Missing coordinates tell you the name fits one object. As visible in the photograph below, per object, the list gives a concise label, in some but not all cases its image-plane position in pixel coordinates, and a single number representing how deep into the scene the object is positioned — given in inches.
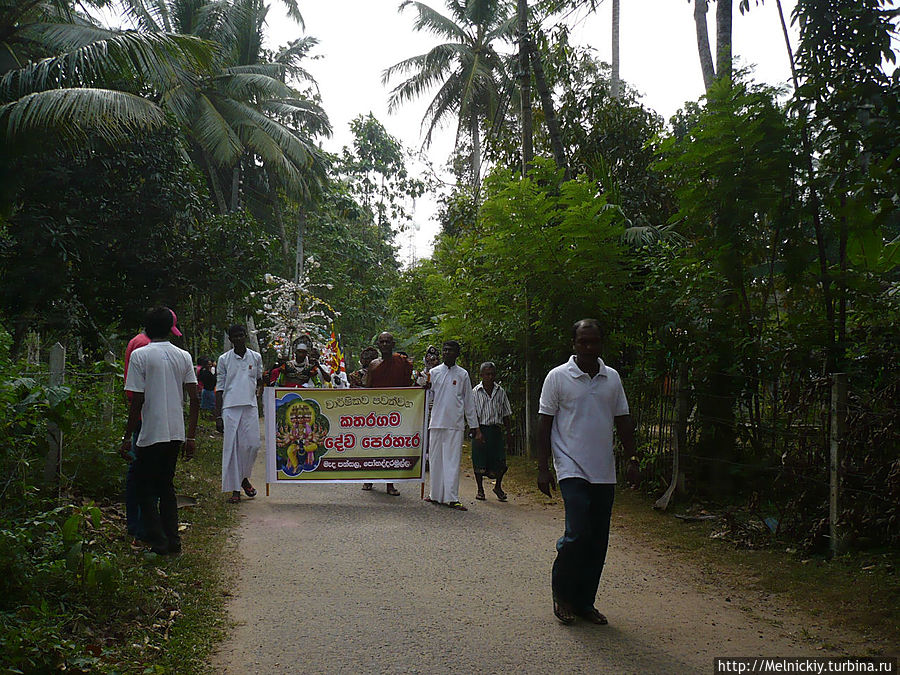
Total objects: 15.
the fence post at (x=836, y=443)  259.0
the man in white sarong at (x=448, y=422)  375.2
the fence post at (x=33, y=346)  585.5
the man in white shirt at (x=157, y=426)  255.9
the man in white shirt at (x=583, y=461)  204.1
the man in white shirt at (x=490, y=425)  404.2
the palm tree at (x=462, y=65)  1029.2
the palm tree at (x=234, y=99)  869.2
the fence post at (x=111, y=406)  349.5
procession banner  393.1
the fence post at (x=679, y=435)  357.1
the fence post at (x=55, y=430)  268.8
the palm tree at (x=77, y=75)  413.7
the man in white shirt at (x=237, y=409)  368.5
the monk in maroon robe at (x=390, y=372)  417.4
